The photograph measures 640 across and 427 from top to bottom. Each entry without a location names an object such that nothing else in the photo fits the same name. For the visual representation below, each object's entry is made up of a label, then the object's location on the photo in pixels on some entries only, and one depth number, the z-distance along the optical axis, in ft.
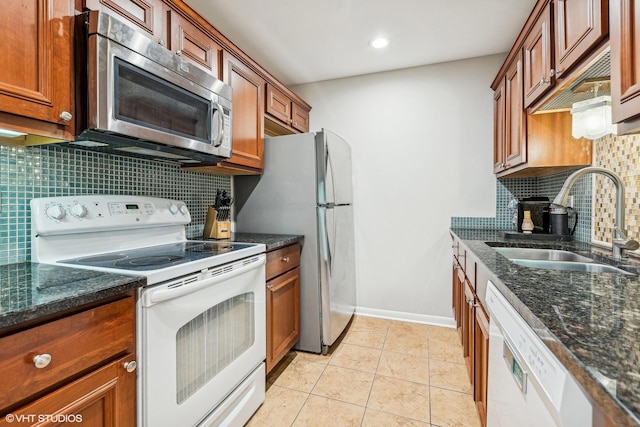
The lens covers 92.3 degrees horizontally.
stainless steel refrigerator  7.23
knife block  6.81
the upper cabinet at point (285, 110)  7.88
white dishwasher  1.72
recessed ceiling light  7.60
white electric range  3.46
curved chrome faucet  4.29
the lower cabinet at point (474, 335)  4.38
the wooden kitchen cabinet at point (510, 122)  6.28
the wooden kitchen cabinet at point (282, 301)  6.14
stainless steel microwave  3.64
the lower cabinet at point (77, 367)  2.30
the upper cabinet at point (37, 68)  3.07
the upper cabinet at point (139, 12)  3.96
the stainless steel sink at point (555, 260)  4.41
